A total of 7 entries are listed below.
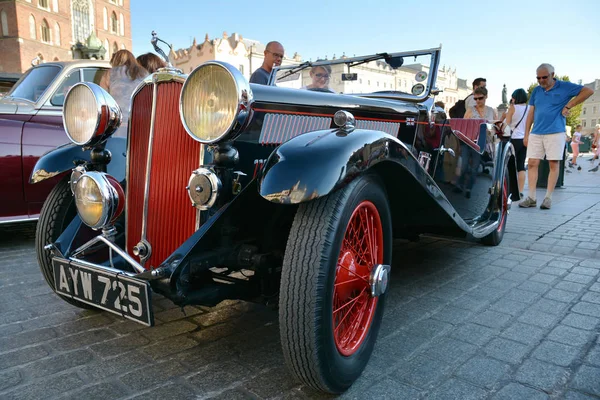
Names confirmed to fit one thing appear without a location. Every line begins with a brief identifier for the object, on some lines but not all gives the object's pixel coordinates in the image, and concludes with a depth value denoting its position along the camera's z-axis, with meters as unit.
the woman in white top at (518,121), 6.84
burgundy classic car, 3.79
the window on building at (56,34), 39.25
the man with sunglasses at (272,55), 3.97
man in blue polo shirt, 5.48
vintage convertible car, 1.48
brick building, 36.31
